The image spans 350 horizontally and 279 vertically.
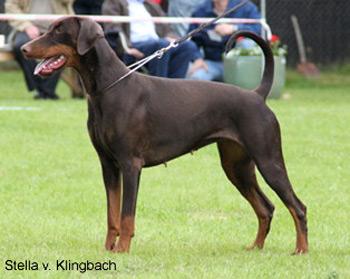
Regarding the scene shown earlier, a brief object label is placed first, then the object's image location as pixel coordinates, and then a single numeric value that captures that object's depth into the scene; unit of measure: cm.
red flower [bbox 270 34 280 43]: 1861
